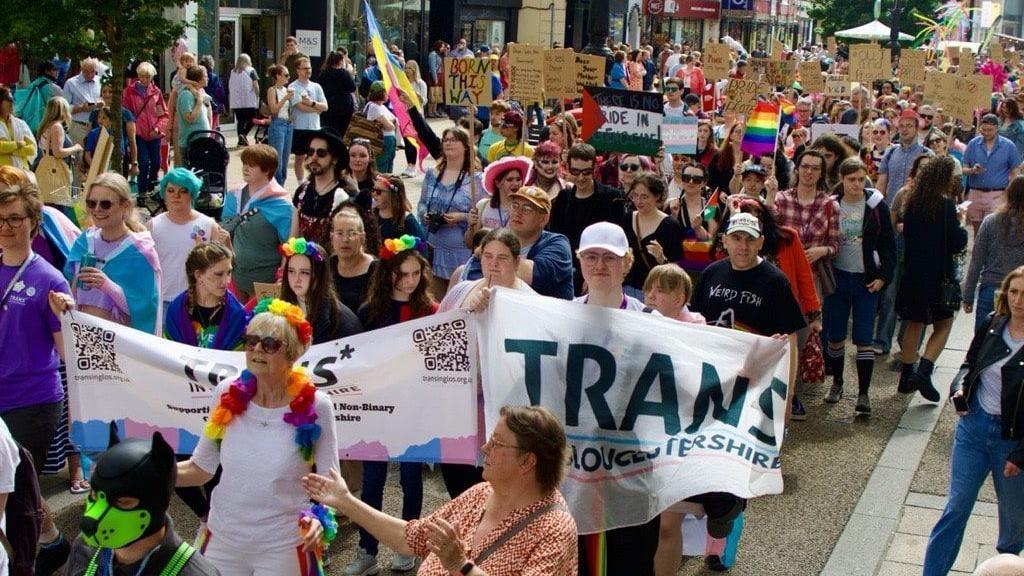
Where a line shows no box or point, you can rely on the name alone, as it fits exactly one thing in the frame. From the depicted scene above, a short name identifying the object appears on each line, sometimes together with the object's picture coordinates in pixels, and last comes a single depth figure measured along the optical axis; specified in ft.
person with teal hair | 25.58
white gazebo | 147.95
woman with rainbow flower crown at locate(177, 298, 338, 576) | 16.08
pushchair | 46.32
